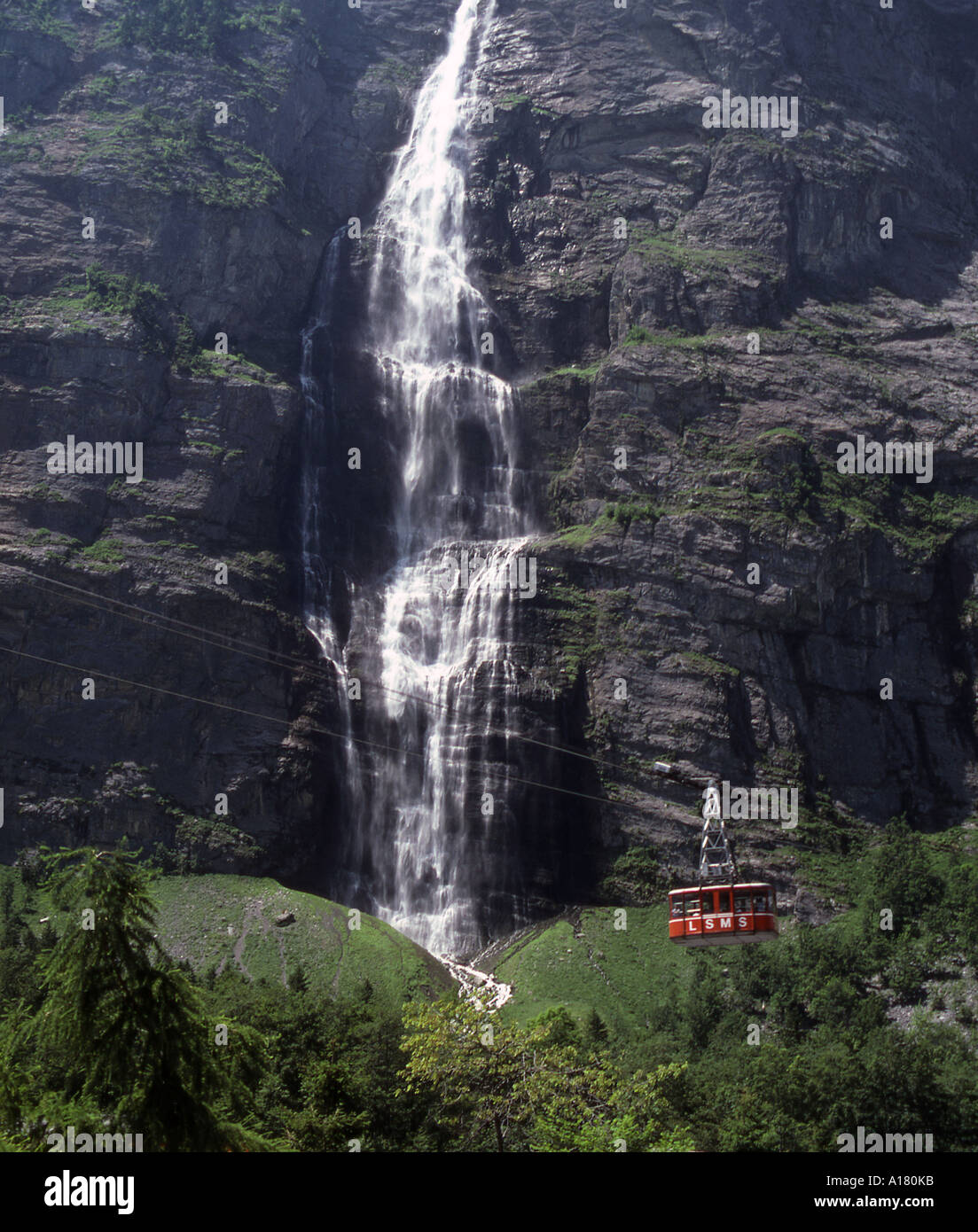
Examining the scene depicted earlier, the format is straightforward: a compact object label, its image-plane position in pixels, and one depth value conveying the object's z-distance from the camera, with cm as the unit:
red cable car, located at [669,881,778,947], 3416
